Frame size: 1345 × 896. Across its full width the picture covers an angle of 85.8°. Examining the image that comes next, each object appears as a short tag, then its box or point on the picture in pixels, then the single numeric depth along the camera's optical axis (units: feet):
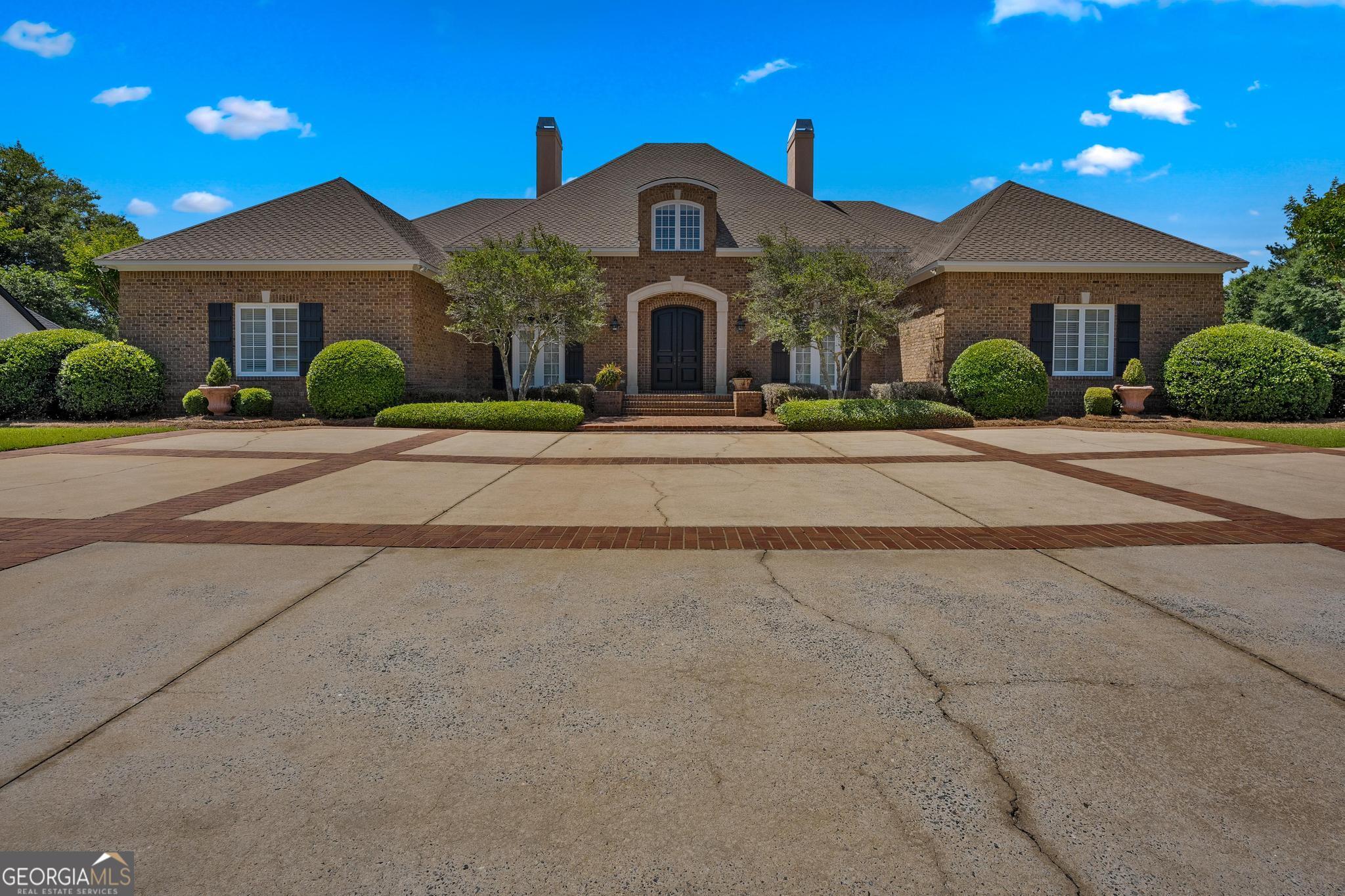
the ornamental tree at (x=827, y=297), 50.03
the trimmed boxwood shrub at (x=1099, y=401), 52.95
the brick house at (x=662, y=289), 57.21
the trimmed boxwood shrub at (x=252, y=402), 51.88
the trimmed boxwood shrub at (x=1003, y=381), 51.67
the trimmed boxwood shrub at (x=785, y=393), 56.29
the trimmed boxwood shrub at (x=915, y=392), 54.54
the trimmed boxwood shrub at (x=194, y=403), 52.90
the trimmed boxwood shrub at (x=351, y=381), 50.14
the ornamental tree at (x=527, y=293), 50.70
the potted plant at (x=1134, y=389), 52.85
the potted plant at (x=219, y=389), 52.08
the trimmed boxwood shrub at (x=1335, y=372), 51.60
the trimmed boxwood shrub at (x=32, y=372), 51.65
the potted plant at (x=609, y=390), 58.34
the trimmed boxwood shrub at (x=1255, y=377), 49.83
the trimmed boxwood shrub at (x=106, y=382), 51.34
